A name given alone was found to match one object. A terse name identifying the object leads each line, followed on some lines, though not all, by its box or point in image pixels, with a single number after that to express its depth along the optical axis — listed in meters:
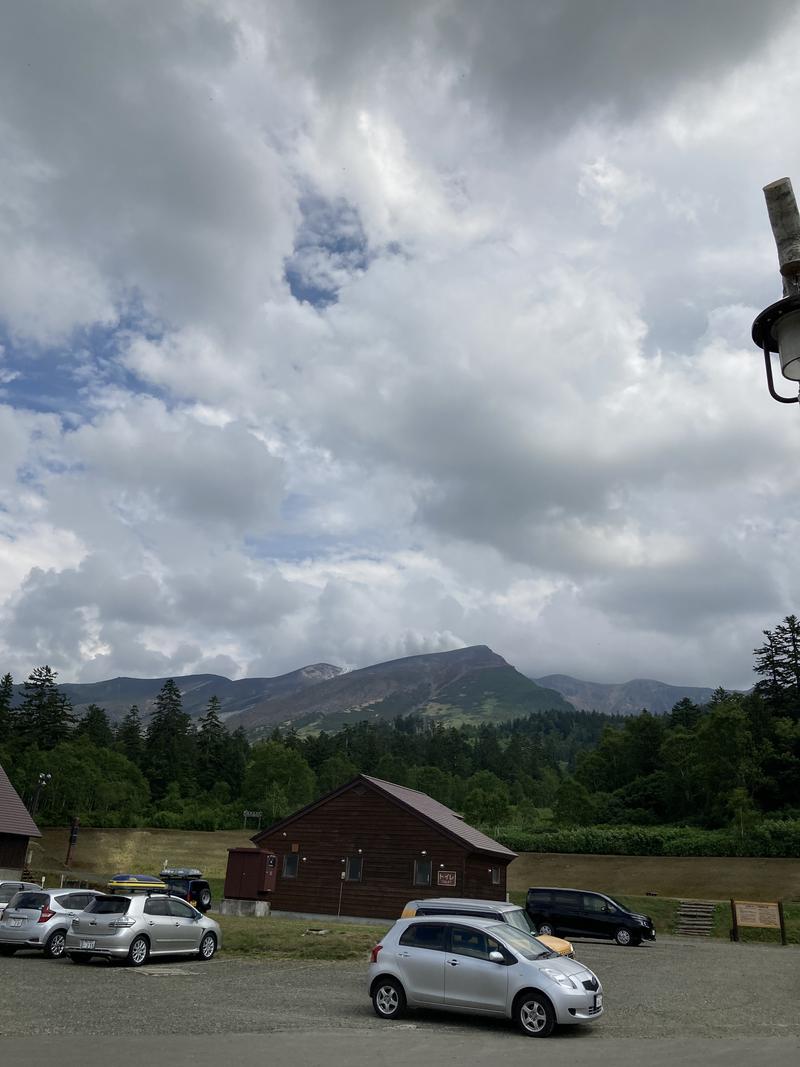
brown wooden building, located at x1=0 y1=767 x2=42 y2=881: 42.38
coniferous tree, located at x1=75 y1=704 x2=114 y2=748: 118.38
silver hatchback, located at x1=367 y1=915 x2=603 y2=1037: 11.99
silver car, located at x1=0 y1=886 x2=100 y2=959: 19.39
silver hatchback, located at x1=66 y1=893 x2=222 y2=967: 17.81
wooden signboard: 32.94
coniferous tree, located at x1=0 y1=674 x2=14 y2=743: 105.31
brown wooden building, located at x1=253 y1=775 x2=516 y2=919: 36.16
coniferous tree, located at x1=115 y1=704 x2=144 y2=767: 114.62
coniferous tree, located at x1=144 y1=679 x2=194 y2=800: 109.81
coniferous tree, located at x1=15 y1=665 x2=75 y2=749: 106.81
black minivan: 30.12
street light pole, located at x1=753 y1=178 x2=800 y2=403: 5.52
